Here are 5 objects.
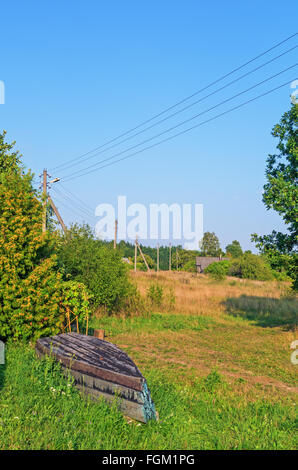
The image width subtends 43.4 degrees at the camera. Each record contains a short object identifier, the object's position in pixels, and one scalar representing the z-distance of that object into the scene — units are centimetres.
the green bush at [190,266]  8526
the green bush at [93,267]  1722
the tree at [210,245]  9752
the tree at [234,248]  10669
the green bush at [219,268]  6067
